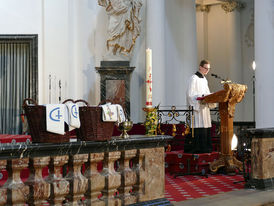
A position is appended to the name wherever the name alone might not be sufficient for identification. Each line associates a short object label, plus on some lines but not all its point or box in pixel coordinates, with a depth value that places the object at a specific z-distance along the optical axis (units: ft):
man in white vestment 29.58
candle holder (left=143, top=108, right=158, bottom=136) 18.84
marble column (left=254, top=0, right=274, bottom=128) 37.65
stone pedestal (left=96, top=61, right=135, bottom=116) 47.29
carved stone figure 47.60
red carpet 22.19
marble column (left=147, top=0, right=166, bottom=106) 46.65
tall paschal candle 18.12
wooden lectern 28.04
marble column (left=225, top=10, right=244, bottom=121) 62.34
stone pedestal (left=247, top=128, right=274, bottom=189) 23.45
